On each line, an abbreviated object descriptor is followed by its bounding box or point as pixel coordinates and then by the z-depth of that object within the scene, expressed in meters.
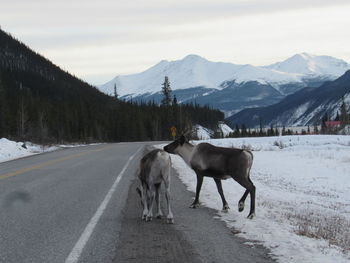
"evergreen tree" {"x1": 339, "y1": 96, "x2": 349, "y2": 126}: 98.88
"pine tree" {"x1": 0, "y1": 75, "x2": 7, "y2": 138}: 75.75
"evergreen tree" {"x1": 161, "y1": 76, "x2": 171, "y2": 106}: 119.87
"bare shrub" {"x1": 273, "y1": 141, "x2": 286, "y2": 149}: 38.45
